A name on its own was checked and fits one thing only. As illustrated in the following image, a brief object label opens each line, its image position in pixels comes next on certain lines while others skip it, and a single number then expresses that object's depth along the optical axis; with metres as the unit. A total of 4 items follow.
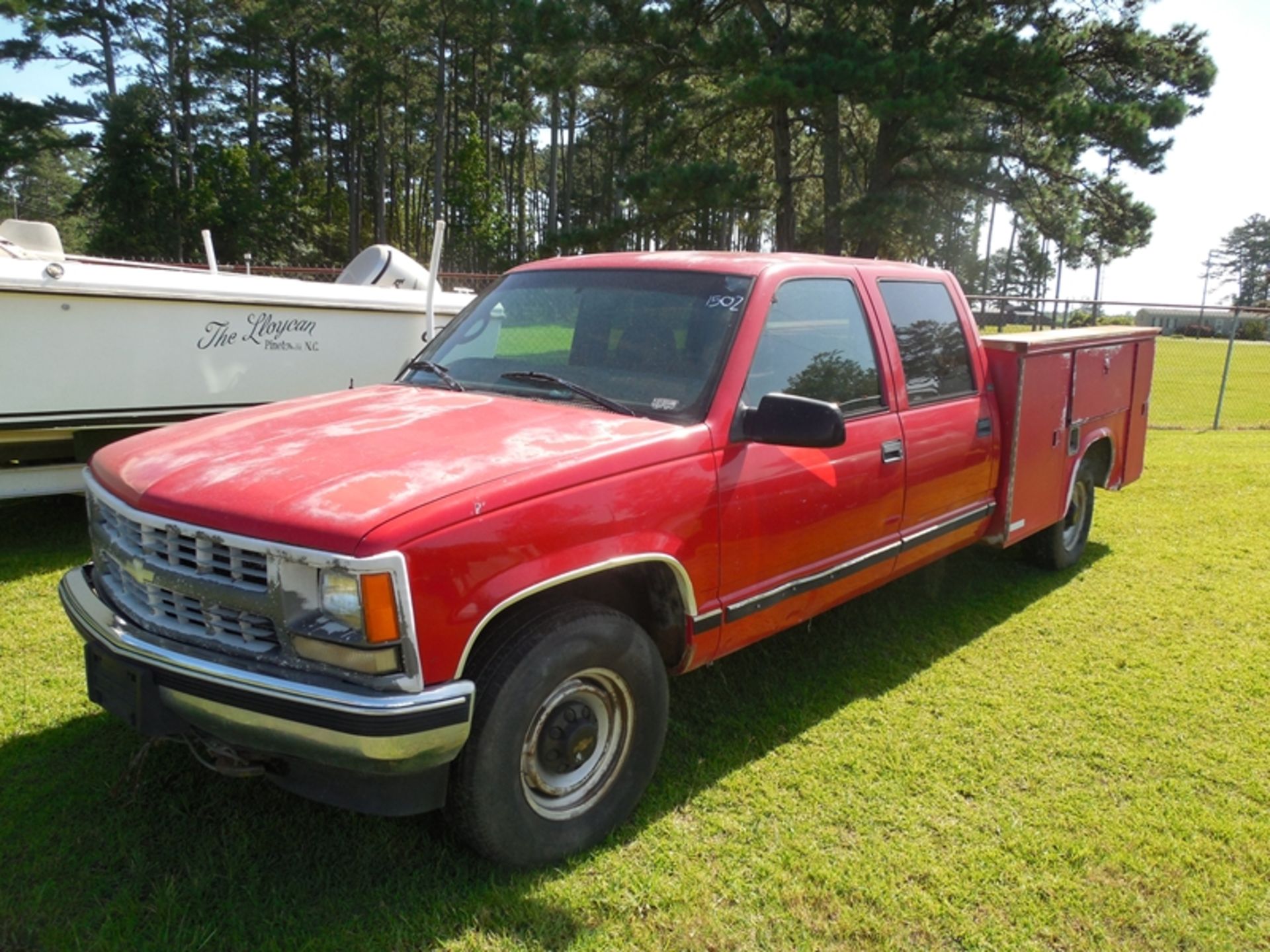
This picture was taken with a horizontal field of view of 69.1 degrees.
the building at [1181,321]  52.41
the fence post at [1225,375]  12.94
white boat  5.68
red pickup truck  2.38
